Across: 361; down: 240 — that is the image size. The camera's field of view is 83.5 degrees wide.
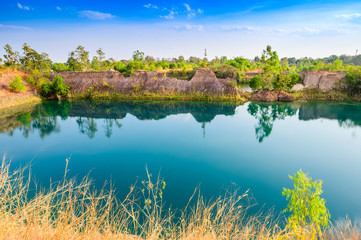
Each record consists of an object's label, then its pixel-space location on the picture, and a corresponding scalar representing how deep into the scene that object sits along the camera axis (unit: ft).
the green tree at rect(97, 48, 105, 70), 122.54
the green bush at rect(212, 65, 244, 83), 112.78
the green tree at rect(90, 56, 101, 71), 123.91
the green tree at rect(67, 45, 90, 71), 104.85
